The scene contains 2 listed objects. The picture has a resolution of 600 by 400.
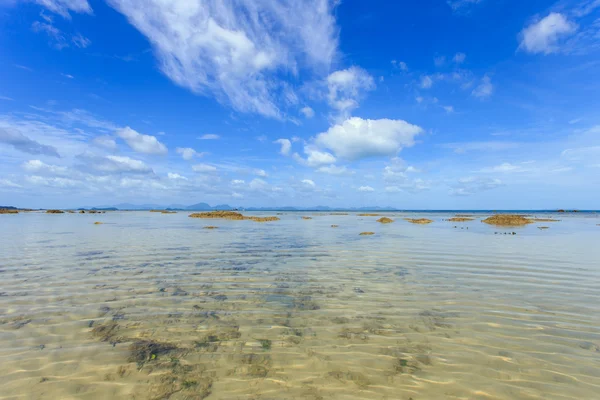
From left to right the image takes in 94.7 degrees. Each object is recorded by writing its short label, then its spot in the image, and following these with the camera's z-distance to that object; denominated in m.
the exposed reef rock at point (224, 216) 64.47
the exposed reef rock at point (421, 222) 52.84
